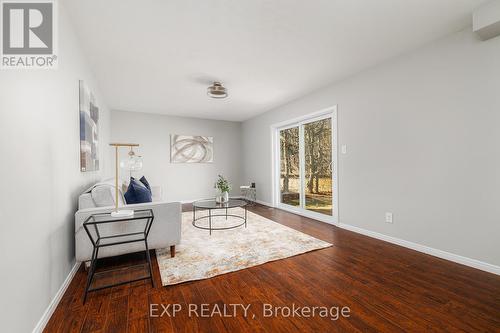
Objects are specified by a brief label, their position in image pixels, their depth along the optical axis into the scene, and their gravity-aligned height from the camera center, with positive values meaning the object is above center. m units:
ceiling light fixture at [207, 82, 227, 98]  3.49 +1.20
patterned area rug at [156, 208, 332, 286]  2.15 -0.98
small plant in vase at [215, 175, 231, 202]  3.64 -0.36
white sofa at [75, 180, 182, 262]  1.96 -0.56
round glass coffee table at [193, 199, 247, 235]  3.26 -0.58
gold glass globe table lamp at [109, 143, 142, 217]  2.16 +0.05
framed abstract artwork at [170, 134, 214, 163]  5.75 +0.49
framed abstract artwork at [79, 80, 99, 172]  2.36 +0.45
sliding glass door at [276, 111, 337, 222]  3.89 +0.00
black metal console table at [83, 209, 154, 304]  1.84 -0.58
